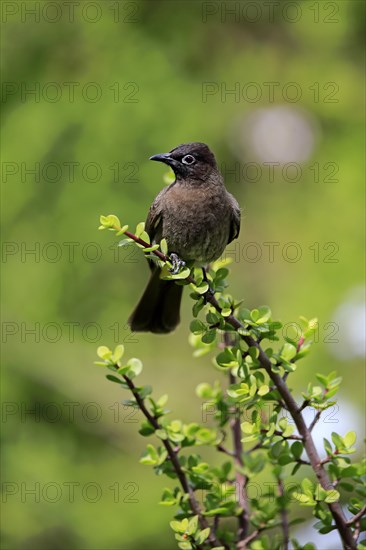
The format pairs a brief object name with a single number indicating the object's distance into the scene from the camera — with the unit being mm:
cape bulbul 6570
